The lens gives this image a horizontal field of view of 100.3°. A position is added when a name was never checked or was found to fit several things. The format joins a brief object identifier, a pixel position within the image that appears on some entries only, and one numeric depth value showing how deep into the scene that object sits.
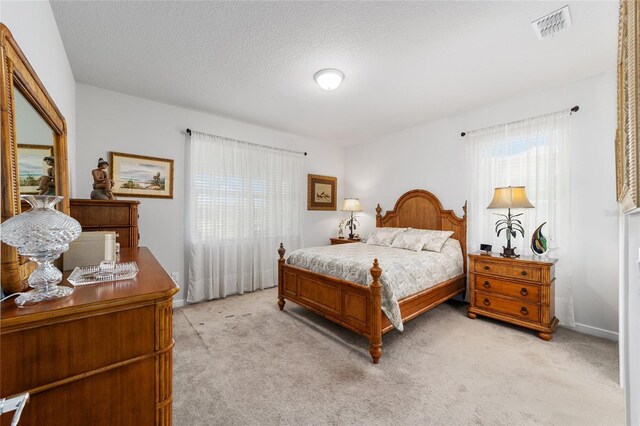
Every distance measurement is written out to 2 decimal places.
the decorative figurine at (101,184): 2.37
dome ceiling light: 2.53
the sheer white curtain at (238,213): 3.68
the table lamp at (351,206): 4.89
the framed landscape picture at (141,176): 3.15
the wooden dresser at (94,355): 0.77
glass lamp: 0.85
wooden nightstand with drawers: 2.60
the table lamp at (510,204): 2.83
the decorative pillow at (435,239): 3.46
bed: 2.27
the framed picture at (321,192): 4.97
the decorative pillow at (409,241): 3.54
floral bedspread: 2.39
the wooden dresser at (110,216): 2.14
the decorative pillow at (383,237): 3.97
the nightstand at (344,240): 4.73
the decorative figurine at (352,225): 4.99
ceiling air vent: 1.86
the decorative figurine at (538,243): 2.80
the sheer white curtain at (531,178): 2.87
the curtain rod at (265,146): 3.61
